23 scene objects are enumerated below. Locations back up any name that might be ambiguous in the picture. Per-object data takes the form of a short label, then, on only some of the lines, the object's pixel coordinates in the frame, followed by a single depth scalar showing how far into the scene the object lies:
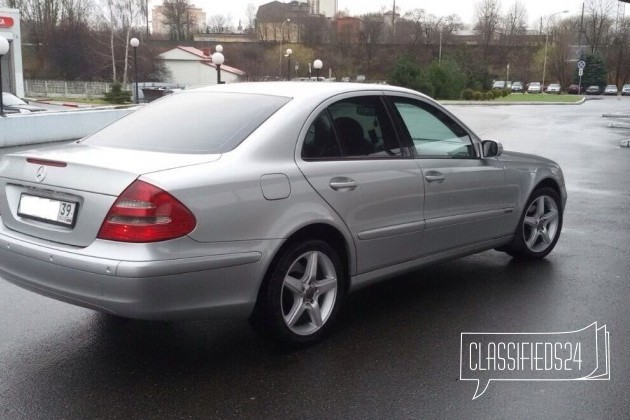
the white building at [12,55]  42.94
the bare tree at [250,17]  128.88
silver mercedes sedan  3.45
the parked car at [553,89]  84.06
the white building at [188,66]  82.62
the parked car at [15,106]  22.33
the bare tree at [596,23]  106.62
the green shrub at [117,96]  45.41
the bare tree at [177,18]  117.12
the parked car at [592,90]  83.75
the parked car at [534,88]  85.65
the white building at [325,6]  164.62
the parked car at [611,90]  85.06
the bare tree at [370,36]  113.06
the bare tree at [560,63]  96.06
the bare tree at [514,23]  116.94
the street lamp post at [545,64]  89.44
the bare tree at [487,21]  112.82
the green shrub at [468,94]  54.26
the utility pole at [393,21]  119.69
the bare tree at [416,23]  116.50
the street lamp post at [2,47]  16.61
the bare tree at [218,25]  137.38
